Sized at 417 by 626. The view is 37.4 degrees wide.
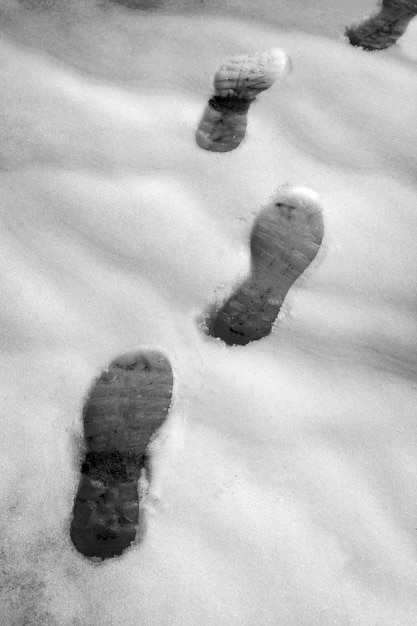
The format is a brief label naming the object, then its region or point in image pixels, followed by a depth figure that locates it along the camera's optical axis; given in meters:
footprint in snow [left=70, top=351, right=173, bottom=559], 0.92
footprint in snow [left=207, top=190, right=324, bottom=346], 1.02
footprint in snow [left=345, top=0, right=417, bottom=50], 1.17
